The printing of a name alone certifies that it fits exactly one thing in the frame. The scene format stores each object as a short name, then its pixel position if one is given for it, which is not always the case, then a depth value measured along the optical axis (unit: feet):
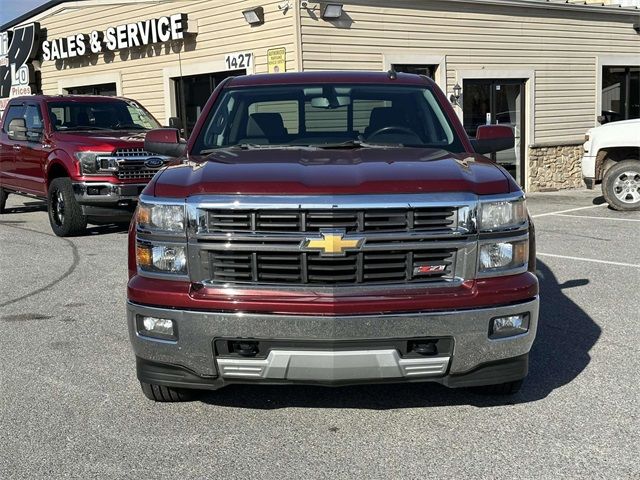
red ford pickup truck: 33.42
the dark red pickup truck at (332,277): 11.41
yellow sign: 44.57
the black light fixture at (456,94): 51.13
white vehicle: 40.45
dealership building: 46.09
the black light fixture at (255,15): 45.52
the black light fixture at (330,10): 44.14
